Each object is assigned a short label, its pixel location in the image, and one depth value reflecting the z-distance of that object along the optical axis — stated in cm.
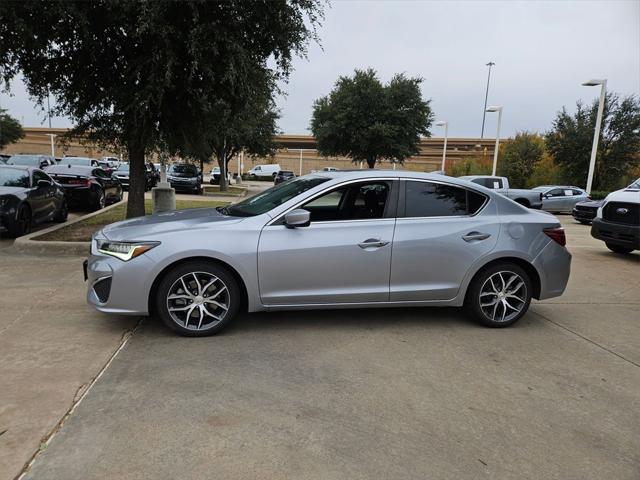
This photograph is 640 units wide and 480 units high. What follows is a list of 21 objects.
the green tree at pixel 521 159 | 3544
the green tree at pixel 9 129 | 5409
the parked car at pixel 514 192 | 1967
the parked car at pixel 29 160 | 1965
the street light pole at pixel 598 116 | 2259
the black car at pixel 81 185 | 1396
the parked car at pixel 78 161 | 2566
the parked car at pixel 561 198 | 2214
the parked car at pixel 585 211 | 1702
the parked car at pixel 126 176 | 2669
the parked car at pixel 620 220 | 948
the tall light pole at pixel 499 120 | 3021
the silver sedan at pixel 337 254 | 448
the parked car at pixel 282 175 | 3650
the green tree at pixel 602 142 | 2753
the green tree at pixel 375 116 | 3094
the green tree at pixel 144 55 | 739
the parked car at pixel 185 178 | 2606
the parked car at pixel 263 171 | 6336
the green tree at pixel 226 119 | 905
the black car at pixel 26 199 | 919
